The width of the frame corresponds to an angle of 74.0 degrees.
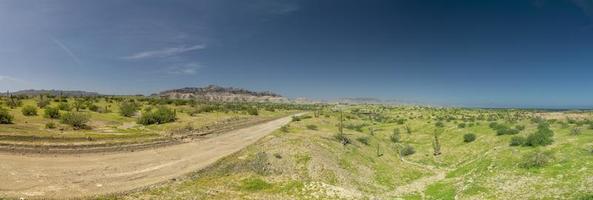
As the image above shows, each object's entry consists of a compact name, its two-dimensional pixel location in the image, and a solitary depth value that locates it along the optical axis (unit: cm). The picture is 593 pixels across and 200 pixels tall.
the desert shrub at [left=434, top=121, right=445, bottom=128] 6920
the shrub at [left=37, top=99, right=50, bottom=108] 8494
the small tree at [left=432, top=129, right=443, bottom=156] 4960
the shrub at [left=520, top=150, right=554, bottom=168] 3098
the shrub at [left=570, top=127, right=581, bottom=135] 4451
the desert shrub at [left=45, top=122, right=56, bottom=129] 5535
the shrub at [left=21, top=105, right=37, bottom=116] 6584
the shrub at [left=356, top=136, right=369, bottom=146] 5005
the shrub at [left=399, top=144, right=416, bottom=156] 5097
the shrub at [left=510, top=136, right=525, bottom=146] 4231
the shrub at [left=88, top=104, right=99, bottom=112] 8921
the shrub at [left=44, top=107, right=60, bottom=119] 6700
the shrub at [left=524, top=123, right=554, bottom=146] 4019
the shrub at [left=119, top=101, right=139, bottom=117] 8759
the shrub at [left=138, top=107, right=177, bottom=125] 7694
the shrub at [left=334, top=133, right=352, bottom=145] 4638
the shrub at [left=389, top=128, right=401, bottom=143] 6128
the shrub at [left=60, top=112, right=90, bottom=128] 5997
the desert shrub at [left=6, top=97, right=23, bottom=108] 7769
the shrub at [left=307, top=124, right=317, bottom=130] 7254
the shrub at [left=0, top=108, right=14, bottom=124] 5369
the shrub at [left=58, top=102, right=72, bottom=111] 8119
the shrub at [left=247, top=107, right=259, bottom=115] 12829
